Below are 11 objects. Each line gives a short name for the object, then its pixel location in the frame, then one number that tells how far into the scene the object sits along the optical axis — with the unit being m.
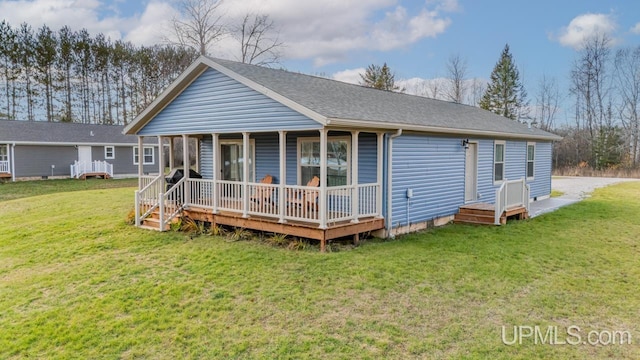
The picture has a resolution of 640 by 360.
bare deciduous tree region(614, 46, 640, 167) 35.69
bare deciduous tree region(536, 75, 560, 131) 41.59
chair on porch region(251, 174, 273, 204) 9.53
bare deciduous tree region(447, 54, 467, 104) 39.60
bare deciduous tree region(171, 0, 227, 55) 27.66
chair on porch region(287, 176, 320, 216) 8.56
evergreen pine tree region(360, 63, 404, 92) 38.97
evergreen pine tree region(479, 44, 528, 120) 40.12
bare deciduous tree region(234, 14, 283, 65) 28.31
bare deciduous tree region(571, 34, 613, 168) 36.59
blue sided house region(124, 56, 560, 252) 8.63
